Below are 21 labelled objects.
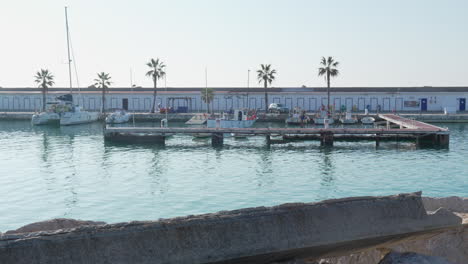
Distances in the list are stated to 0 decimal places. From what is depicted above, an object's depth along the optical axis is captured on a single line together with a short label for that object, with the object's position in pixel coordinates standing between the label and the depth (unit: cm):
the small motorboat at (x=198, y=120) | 6788
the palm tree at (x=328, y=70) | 7912
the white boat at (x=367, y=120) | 6950
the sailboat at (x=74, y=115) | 7244
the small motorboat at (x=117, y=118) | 7321
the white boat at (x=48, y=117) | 7169
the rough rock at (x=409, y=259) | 731
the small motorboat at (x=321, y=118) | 7025
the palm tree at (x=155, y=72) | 9056
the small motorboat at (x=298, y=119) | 7206
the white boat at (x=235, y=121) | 5884
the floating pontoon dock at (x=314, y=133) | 4638
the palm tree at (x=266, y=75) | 8688
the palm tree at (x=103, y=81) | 8492
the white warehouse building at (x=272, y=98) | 8612
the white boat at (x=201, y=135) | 5229
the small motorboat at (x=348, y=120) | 7006
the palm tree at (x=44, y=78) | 8611
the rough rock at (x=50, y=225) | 728
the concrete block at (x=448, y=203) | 912
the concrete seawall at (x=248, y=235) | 590
